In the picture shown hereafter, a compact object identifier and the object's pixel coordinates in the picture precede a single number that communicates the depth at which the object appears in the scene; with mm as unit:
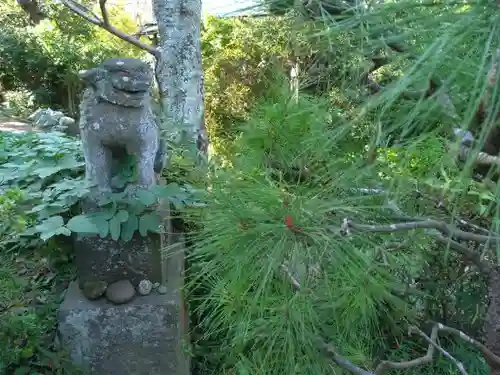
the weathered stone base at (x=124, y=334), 1485
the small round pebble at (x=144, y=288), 1521
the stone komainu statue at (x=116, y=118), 1411
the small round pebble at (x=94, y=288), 1500
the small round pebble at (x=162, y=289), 1542
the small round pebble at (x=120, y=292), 1494
